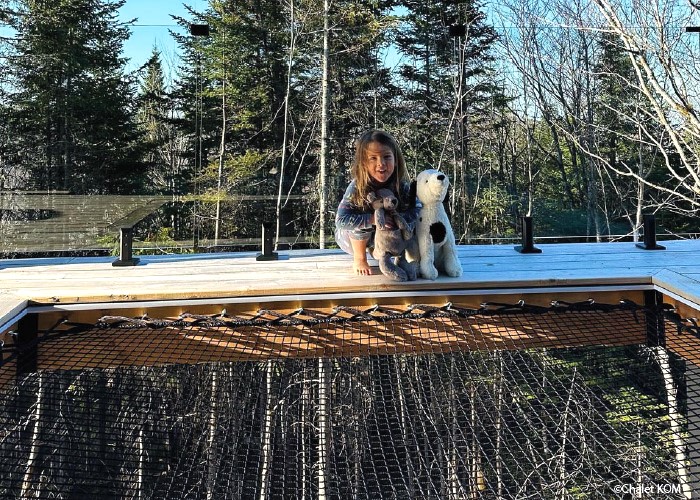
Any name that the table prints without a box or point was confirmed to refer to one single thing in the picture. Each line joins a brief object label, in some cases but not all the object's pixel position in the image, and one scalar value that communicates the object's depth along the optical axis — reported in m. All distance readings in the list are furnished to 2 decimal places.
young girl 1.83
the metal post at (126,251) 2.22
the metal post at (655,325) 1.79
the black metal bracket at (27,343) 1.53
